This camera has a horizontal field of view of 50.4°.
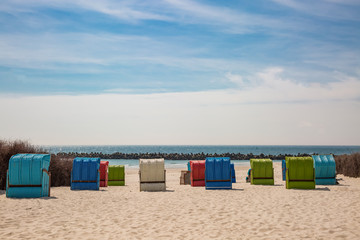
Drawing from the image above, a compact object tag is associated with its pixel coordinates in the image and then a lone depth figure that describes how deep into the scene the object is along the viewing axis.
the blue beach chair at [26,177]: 14.23
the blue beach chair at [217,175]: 17.94
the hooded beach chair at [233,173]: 22.19
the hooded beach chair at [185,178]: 21.67
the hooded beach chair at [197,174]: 19.61
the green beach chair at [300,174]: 17.67
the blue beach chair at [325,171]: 19.98
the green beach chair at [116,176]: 21.88
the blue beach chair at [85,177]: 17.88
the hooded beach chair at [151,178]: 17.89
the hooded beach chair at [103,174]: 20.19
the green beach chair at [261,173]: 20.22
